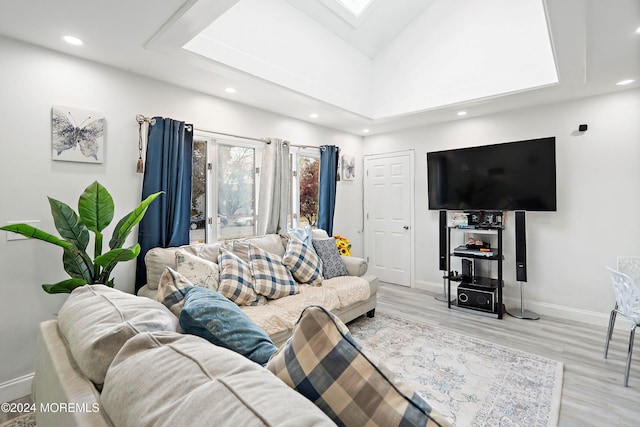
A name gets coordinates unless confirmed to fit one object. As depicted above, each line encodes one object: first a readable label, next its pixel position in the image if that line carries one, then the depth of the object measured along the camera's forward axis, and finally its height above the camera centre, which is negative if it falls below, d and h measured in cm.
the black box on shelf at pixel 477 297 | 366 -93
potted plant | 208 -11
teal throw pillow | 99 -36
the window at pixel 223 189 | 330 +35
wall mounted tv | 355 +55
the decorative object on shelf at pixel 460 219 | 410 +2
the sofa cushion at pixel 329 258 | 342 -43
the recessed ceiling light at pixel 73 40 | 217 +128
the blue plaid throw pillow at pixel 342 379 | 66 -36
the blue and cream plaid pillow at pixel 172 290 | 125 -30
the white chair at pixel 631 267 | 289 -43
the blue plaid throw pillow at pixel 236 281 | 251 -51
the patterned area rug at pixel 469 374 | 197 -119
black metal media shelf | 360 -78
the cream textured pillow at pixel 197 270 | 243 -40
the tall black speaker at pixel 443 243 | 419 -31
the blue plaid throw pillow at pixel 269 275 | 273 -51
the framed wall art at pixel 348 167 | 498 +87
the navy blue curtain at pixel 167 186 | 277 +32
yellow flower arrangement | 417 -35
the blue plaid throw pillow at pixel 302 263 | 312 -44
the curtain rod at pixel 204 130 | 276 +94
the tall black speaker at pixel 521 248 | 358 -33
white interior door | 485 +8
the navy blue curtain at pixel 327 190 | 450 +44
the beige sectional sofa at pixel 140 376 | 57 -34
